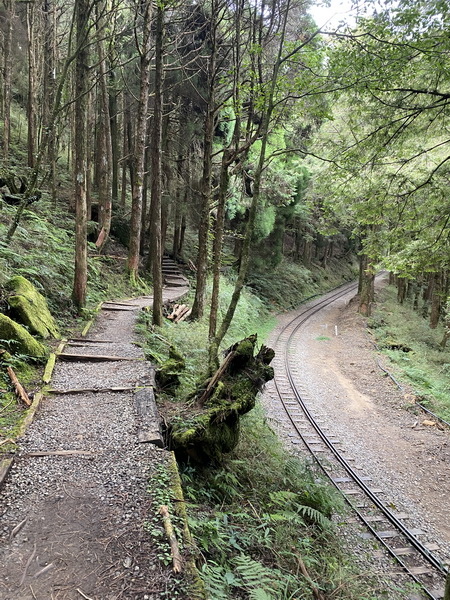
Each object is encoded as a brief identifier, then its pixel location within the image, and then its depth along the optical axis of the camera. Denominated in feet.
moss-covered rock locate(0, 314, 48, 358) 20.80
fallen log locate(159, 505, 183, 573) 9.27
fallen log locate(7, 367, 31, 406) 17.23
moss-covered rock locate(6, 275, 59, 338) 23.74
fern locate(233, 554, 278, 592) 10.75
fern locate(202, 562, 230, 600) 9.70
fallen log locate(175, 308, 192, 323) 44.19
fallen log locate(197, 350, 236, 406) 20.97
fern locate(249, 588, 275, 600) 9.36
